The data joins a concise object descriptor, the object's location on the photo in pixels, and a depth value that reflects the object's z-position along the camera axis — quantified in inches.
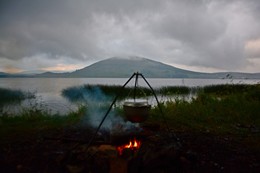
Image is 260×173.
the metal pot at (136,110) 121.4
